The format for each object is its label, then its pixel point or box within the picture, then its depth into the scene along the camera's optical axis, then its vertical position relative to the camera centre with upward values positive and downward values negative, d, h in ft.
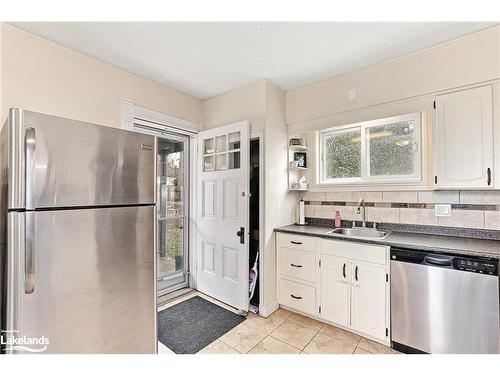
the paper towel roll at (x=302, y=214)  9.38 -1.00
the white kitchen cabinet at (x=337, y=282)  6.45 -2.88
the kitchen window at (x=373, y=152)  7.38 +1.30
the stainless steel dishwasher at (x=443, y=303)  5.07 -2.70
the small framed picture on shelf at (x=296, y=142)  9.29 +1.89
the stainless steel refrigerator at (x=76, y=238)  3.41 -0.81
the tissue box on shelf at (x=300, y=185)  9.17 +0.16
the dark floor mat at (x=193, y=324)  6.69 -4.39
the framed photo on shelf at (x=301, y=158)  9.43 +1.26
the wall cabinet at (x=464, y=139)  5.92 +1.29
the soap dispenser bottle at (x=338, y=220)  8.68 -1.16
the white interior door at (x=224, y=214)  8.40 -0.95
